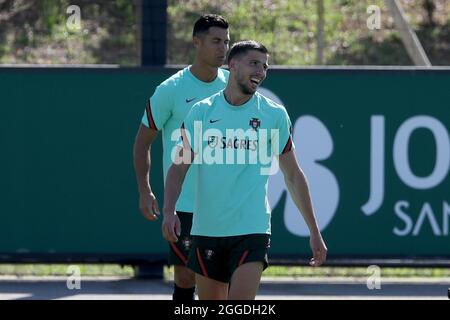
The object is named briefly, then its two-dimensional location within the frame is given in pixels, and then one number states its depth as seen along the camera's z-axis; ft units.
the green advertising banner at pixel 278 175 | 36.55
